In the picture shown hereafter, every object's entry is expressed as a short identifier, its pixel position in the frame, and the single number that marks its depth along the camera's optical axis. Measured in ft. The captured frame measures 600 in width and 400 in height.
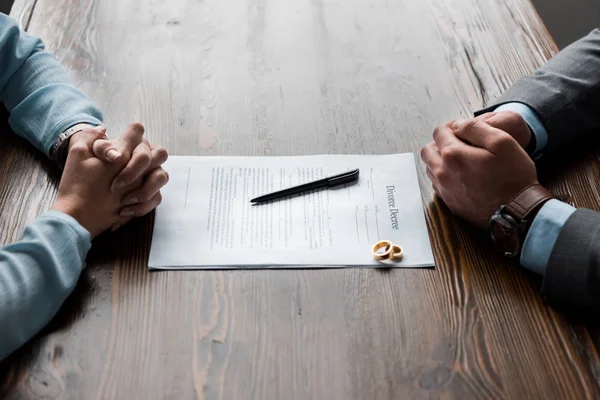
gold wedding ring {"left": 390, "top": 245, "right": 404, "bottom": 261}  2.85
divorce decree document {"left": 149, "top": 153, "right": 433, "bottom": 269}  2.86
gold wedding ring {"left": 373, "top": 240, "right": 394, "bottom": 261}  2.84
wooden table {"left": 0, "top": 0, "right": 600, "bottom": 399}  2.41
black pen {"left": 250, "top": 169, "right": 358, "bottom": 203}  3.11
